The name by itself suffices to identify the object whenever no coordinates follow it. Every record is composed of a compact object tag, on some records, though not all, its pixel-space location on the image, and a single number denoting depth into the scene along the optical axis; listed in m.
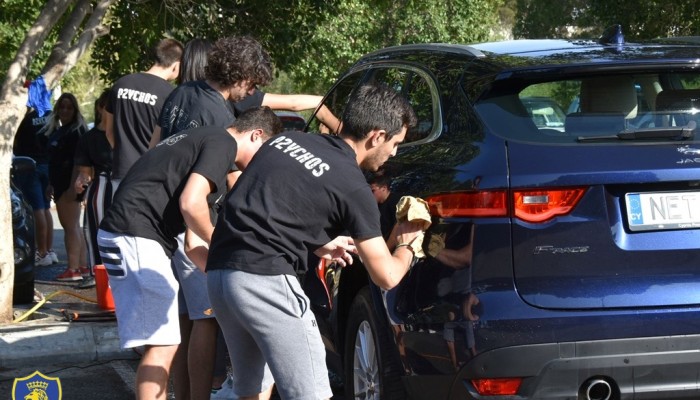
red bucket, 7.43
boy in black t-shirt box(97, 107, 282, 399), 4.41
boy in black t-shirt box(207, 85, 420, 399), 3.54
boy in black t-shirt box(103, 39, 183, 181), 6.79
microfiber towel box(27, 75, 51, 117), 7.71
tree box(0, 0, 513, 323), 7.25
